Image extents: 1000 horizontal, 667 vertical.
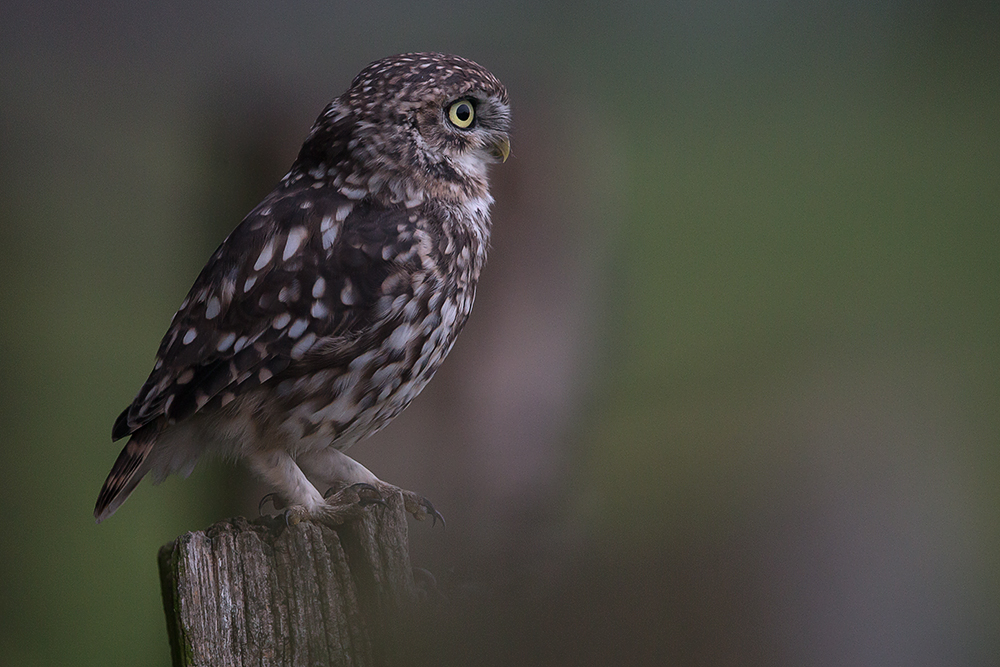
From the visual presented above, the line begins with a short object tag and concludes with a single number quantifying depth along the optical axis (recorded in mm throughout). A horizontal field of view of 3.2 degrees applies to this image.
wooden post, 6289
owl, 6319
